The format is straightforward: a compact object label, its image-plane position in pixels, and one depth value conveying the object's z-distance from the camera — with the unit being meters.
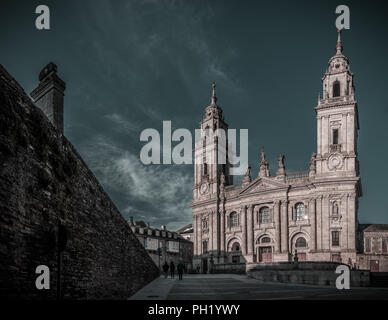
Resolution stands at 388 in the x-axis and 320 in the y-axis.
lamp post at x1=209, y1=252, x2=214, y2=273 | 50.65
